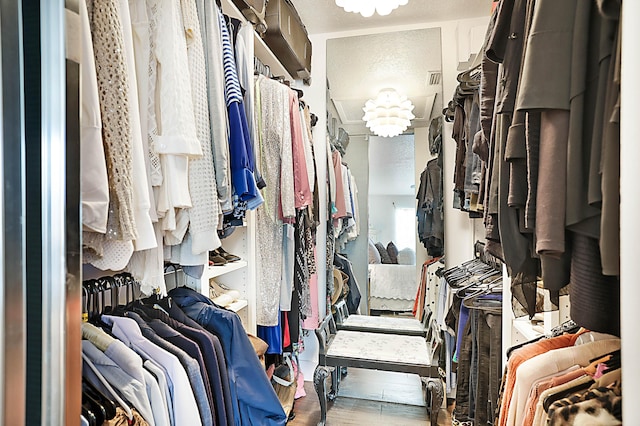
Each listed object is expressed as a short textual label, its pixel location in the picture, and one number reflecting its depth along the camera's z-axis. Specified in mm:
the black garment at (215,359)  1197
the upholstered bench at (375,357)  2102
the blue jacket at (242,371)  1279
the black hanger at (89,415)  830
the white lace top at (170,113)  983
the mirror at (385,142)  2674
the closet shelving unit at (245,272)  1891
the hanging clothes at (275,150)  1808
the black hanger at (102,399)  867
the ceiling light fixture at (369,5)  1979
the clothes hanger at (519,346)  1091
